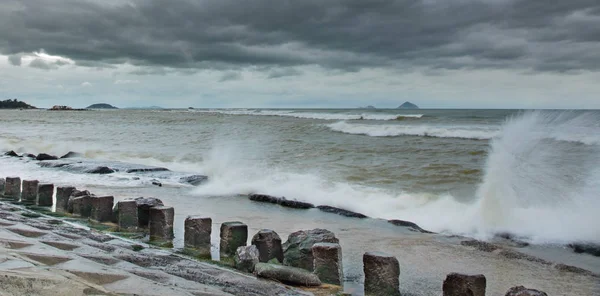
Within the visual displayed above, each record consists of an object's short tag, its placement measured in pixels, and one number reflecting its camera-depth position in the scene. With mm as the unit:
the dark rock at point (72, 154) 18730
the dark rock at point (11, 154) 17592
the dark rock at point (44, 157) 15984
